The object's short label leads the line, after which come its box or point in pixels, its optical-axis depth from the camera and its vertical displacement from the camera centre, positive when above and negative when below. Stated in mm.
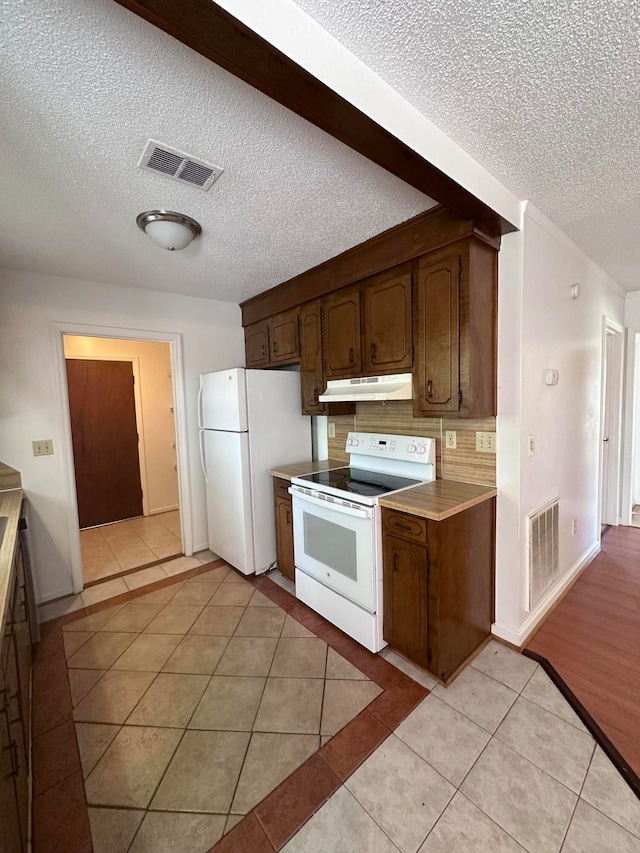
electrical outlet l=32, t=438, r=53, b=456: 2594 -248
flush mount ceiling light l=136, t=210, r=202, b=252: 1808 +938
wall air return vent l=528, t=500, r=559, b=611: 2078 -945
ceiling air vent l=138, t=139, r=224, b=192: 1360 +977
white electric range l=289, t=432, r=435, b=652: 1963 -738
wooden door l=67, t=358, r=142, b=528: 4137 -349
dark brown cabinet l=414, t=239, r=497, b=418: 1811 +364
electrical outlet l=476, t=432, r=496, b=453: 2043 -256
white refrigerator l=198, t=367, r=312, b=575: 2805 -348
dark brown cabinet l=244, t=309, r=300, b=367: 2965 +578
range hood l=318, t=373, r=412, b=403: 2125 +85
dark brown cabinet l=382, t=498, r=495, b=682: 1718 -948
